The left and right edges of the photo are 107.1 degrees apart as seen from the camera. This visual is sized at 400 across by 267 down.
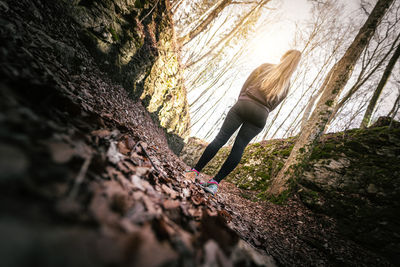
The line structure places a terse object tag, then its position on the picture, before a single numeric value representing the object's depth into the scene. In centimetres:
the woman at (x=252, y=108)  221
